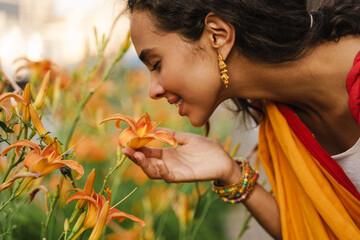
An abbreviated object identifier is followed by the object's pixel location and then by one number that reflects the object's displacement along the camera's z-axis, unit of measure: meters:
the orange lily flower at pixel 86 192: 0.58
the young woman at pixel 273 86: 0.90
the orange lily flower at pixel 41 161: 0.55
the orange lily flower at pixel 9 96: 0.57
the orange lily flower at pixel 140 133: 0.71
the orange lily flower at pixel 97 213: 0.56
